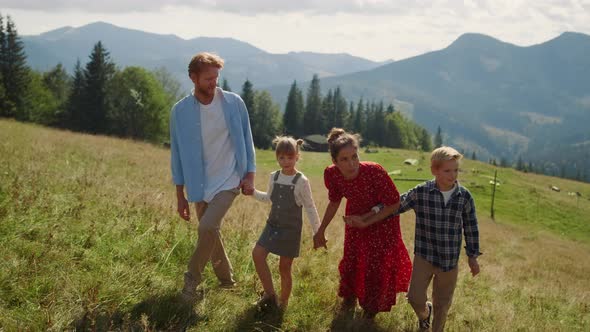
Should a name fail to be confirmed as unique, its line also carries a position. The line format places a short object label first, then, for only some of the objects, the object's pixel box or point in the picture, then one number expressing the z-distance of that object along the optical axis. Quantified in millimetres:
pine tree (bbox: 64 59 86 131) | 53750
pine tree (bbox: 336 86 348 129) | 101438
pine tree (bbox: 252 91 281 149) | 86250
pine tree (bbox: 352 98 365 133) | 105438
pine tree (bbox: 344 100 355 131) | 102612
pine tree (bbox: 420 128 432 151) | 126438
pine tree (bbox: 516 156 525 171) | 138075
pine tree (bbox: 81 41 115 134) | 53562
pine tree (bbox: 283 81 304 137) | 94438
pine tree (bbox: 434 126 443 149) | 143488
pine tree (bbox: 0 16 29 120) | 54906
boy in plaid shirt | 4691
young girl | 4820
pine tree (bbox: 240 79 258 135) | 84500
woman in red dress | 4854
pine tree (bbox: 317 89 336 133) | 97188
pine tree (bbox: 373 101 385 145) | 108812
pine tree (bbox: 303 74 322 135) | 97188
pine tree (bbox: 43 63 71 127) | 70125
